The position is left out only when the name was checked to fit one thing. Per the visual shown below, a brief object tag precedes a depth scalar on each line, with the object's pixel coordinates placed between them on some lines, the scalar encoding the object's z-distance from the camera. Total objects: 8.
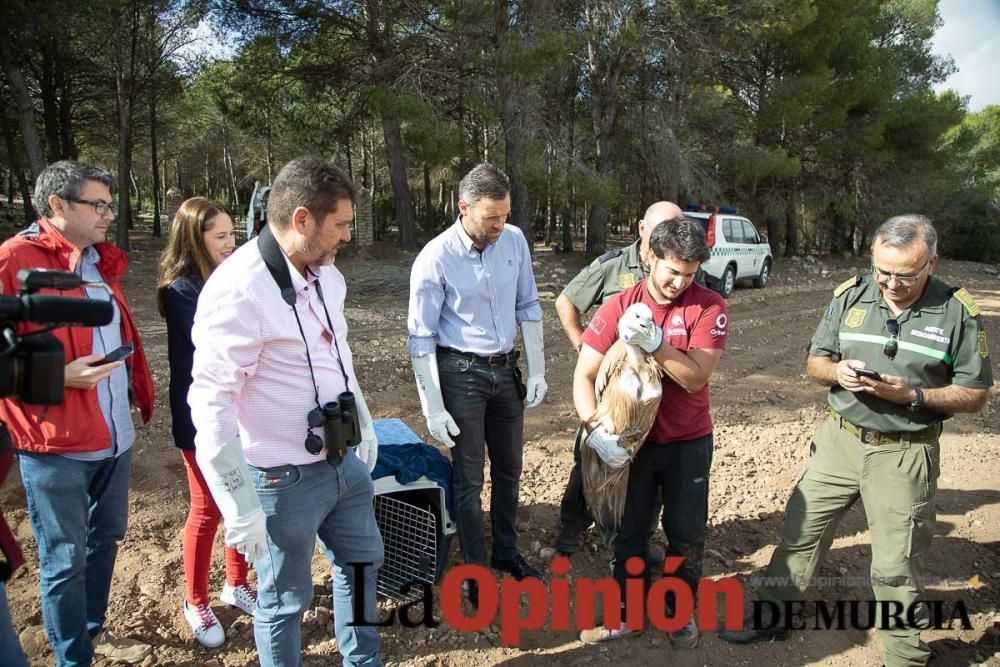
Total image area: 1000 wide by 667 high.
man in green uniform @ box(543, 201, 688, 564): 3.47
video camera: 1.44
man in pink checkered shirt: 1.77
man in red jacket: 2.14
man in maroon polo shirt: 2.48
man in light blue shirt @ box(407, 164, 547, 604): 2.90
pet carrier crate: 2.98
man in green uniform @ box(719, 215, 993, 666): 2.47
